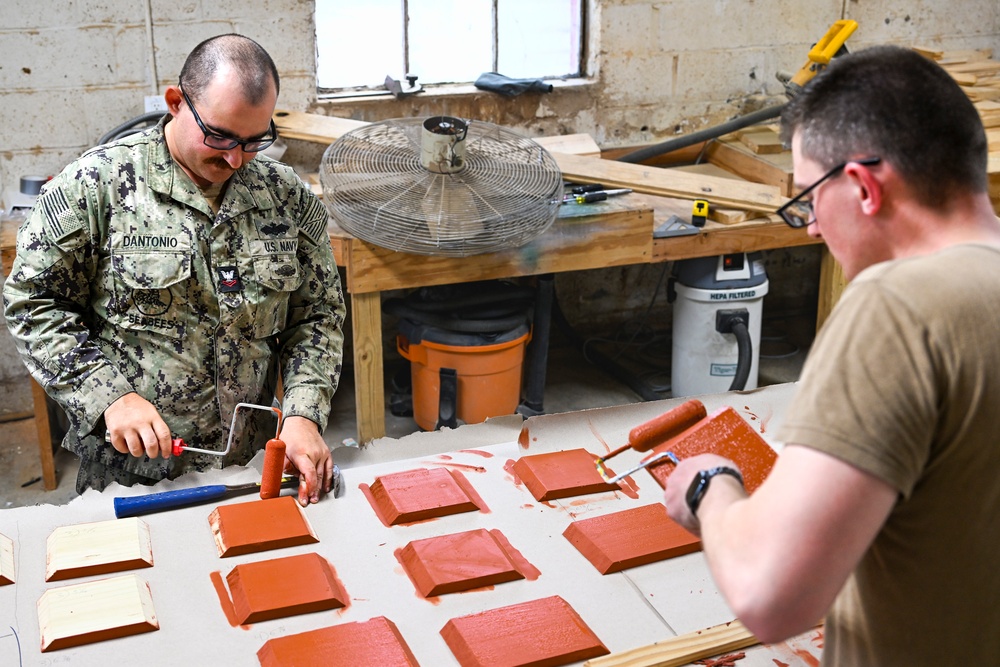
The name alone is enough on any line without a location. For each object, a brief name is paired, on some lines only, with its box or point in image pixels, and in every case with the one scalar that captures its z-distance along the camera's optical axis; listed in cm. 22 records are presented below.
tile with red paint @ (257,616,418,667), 156
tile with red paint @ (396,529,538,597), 179
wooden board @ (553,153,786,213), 396
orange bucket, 395
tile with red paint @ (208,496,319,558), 188
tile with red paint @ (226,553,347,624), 169
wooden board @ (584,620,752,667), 161
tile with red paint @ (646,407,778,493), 167
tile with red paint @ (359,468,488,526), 201
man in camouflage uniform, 213
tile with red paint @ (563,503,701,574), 188
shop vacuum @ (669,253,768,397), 413
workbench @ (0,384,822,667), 164
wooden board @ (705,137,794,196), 424
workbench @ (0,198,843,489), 356
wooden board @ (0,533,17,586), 176
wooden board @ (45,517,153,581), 179
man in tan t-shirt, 103
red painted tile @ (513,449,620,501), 211
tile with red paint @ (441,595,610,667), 160
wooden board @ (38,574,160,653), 161
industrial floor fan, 338
